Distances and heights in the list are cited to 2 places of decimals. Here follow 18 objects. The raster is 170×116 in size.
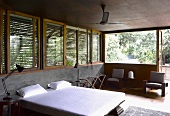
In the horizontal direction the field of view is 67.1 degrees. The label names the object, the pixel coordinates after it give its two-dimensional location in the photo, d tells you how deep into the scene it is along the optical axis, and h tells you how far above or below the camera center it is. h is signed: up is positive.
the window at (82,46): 4.79 +0.40
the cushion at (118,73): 5.35 -0.70
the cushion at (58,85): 3.49 -0.79
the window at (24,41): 3.02 +0.40
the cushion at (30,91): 2.83 -0.78
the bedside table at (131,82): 5.34 -1.09
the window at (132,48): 5.69 +0.37
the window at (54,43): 3.73 +0.41
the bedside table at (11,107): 2.28 -0.95
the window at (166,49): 6.47 +0.38
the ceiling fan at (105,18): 2.76 +0.84
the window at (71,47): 4.34 +0.33
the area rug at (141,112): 2.98 -1.34
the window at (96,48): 5.52 +0.38
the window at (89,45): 5.25 +0.45
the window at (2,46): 2.79 +0.22
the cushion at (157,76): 4.50 -0.72
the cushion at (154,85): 4.33 -0.97
